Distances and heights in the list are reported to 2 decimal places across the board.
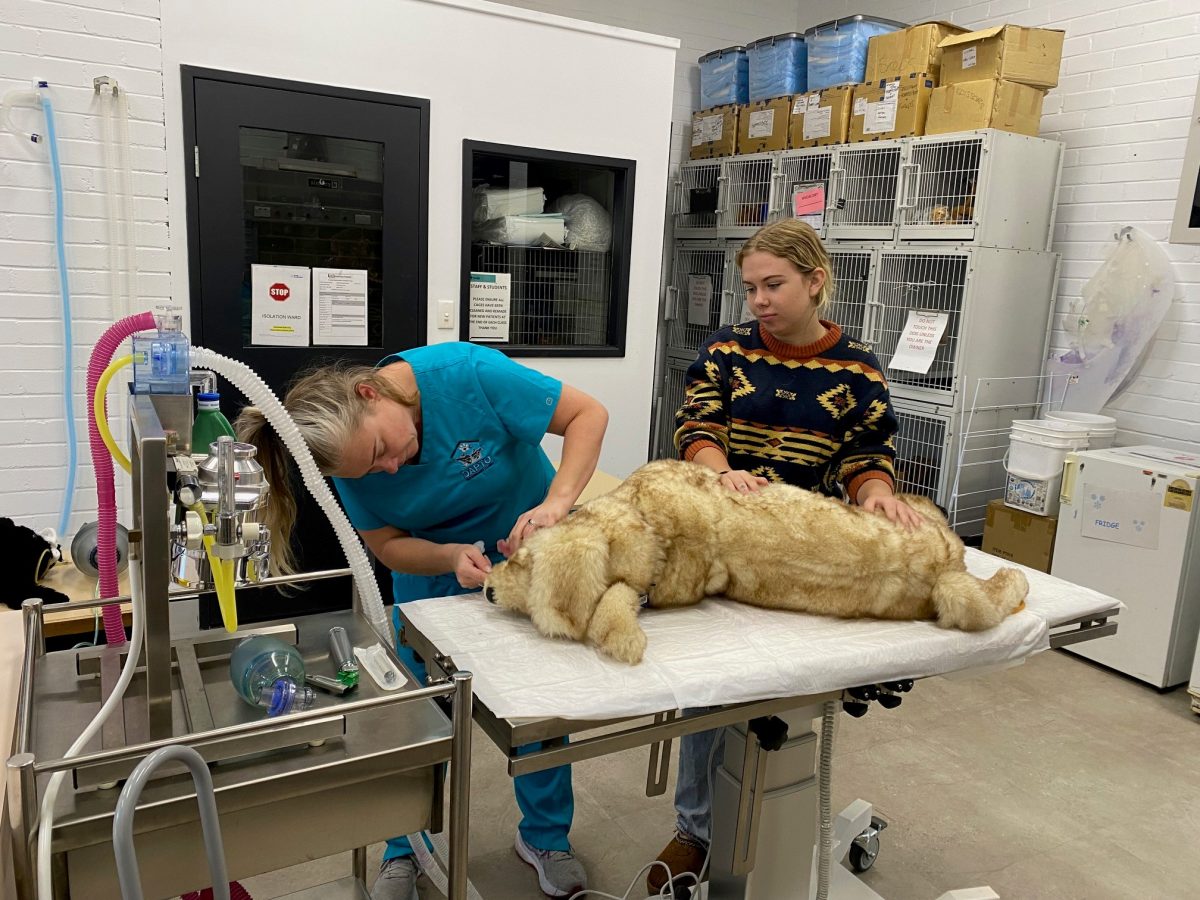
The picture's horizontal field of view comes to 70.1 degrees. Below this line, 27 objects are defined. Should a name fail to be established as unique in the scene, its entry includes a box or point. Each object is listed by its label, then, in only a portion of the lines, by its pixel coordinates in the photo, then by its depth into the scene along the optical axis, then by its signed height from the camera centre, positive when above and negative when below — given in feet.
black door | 9.47 +0.86
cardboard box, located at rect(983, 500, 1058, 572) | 11.01 -2.77
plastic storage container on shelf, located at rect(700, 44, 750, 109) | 14.99 +4.06
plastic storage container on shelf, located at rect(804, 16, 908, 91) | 12.66 +3.96
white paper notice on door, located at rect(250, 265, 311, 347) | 9.91 -0.25
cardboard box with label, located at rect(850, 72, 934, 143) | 11.69 +2.90
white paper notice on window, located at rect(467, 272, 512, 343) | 11.20 -0.15
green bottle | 3.36 -0.57
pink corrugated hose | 3.09 -0.71
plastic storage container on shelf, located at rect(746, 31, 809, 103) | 13.74 +3.96
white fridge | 9.66 -2.53
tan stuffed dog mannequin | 4.38 -1.29
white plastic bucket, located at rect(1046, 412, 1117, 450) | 11.32 -1.27
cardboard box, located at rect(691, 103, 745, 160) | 14.94 +3.11
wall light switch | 10.91 -0.26
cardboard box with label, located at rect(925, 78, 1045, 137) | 10.98 +2.78
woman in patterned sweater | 5.77 -0.58
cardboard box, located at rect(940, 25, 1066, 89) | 10.87 +3.42
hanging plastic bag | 11.31 +0.18
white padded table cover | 3.67 -1.64
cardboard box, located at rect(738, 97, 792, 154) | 13.80 +3.01
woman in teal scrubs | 4.76 -1.01
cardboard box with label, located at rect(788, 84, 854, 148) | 12.75 +2.94
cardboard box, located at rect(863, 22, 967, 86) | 11.61 +3.67
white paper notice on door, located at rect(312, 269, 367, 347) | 10.24 -0.24
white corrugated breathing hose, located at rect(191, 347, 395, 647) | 3.29 -0.79
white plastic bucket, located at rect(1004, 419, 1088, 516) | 10.94 -1.68
